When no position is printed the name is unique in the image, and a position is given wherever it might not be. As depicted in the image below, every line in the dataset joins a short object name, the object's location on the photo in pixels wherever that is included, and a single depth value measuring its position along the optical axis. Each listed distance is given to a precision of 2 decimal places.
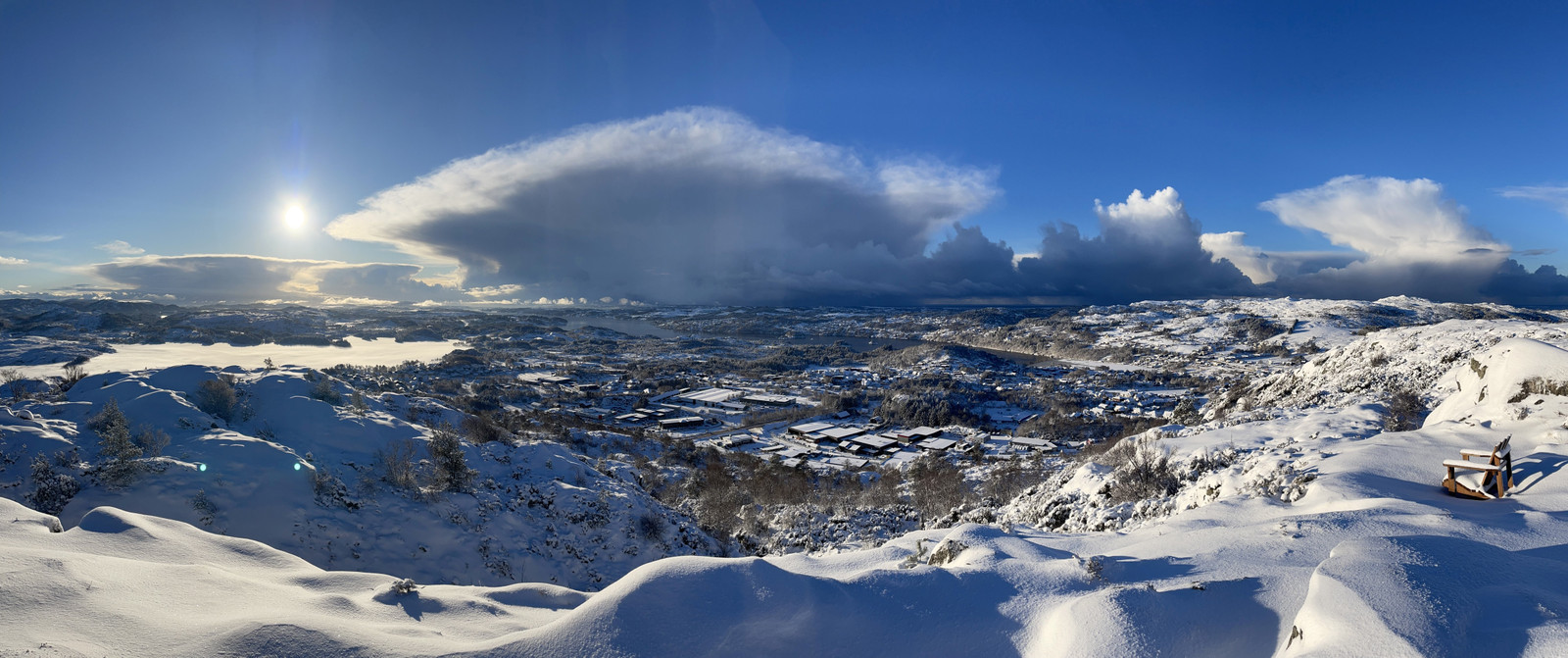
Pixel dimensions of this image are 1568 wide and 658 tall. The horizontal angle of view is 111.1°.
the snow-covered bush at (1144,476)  13.52
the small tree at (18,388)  19.36
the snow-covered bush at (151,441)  13.77
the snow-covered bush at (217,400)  18.59
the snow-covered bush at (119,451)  12.34
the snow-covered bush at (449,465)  17.03
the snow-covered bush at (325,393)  21.88
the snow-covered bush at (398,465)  16.19
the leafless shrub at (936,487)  21.45
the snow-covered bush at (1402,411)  16.64
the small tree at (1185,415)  28.26
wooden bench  8.84
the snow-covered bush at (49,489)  11.30
